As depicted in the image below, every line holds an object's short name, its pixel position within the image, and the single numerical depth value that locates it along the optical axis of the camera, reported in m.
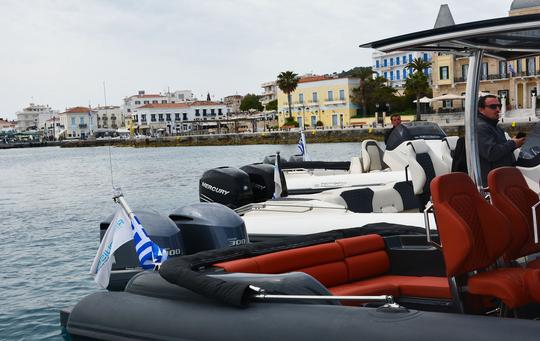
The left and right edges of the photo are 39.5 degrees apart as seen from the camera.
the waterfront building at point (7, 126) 180.38
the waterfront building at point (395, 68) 93.12
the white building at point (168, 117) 114.14
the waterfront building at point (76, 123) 144.25
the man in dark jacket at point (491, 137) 5.73
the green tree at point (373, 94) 75.25
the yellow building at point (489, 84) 52.44
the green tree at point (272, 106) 107.26
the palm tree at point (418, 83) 65.69
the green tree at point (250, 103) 123.41
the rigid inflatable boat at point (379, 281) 3.30
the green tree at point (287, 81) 77.81
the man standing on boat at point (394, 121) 11.37
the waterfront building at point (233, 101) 148.09
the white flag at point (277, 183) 10.18
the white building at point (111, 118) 157.00
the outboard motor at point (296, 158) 15.37
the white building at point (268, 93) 130.62
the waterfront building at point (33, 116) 178.62
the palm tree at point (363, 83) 77.19
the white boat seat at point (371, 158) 12.82
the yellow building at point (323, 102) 78.69
